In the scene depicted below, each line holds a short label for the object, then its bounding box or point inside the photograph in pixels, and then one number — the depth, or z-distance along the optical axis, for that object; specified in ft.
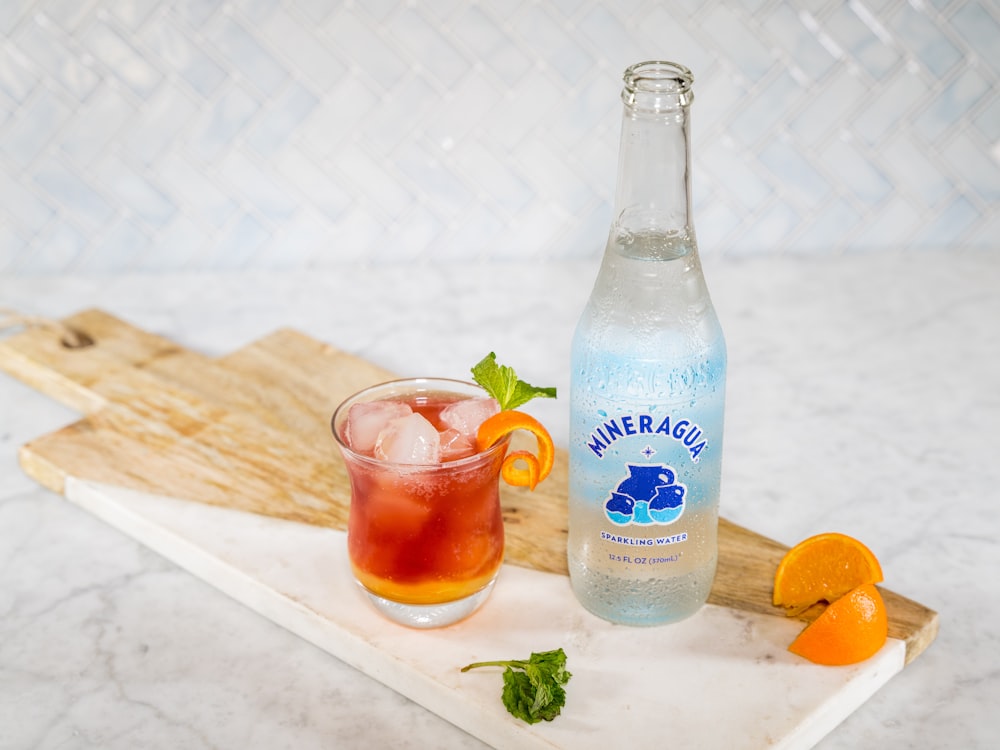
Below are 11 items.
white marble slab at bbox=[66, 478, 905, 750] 3.06
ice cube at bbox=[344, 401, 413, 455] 3.35
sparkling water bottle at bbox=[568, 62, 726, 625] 3.14
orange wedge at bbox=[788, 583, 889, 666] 3.23
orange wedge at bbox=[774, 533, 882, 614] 3.46
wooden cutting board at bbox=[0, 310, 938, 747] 3.60
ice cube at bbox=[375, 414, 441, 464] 3.24
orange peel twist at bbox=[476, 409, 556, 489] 3.20
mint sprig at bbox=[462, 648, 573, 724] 3.04
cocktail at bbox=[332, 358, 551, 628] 3.22
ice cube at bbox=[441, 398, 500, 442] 3.37
